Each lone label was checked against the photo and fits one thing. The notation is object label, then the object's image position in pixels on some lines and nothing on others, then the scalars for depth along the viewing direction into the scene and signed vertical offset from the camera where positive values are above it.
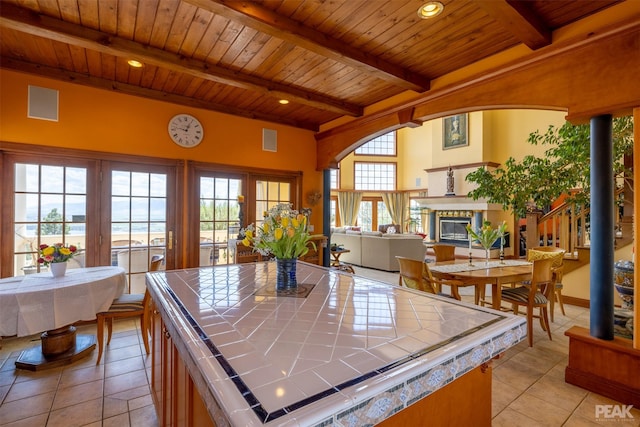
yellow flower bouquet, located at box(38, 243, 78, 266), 2.51 -0.34
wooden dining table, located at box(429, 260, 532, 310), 2.87 -0.58
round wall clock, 3.86 +1.16
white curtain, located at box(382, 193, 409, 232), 11.52 +0.46
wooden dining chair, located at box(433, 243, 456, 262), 4.17 -0.52
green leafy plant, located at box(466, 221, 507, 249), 3.44 -0.21
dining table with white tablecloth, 2.12 -0.67
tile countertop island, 0.66 -0.41
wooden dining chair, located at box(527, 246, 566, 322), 3.29 -0.55
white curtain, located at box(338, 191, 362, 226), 11.23 +0.40
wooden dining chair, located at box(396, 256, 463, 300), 2.82 -0.58
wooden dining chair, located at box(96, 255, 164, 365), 2.55 -0.88
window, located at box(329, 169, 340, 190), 11.15 +1.40
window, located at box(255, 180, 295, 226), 4.61 +0.36
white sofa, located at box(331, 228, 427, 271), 6.49 -0.74
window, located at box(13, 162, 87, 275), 3.10 +0.05
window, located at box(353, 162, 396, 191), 11.71 +1.66
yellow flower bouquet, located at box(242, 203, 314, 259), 1.55 -0.10
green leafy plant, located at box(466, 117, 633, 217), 2.88 +0.52
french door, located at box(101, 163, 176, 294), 3.55 -0.03
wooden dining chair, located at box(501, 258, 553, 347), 2.87 -0.82
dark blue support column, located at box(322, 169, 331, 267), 5.08 +0.16
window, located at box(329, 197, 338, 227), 11.29 +0.12
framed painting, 9.04 +2.73
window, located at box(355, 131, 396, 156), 11.87 +2.87
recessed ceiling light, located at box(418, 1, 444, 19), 2.00 +1.47
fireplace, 8.92 -0.41
